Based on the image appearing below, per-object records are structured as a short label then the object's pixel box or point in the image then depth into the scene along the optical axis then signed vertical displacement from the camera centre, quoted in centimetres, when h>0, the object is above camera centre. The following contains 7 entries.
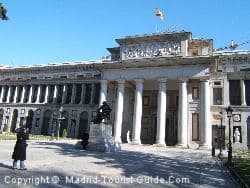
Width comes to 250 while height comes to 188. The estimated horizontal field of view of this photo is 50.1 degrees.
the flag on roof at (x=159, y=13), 4303 +1866
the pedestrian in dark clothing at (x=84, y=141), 2370 -118
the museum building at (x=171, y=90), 3809 +660
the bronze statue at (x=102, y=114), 2398 +128
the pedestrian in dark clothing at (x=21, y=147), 1057 -91
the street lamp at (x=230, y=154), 1787 -142
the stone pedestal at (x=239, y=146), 3869 -185
